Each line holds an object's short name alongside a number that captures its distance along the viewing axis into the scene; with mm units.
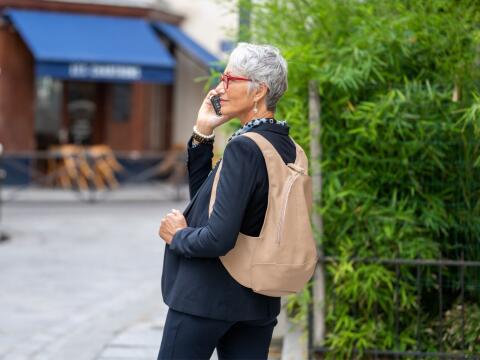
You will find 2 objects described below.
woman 2695
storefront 17828
